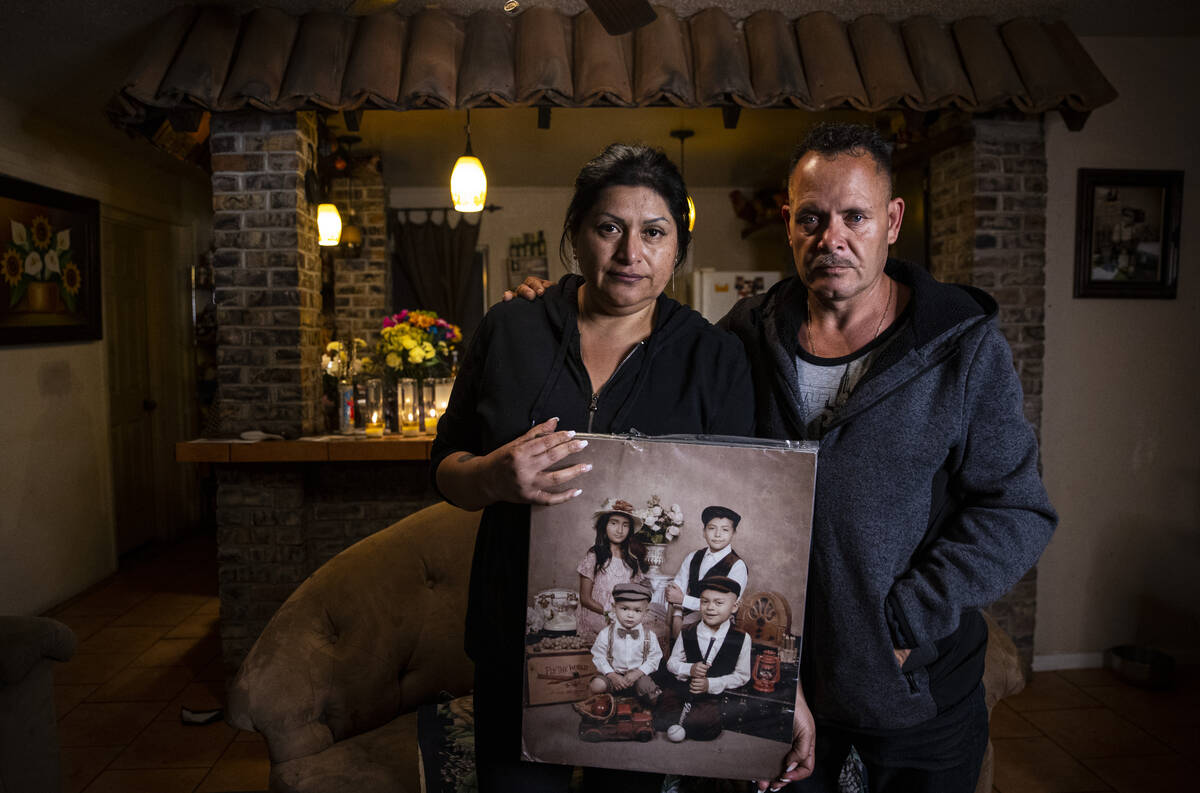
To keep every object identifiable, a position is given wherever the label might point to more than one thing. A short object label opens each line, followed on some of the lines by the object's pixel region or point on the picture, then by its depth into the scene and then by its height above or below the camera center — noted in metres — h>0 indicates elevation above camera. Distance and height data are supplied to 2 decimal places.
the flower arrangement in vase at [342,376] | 3.88 -0.12
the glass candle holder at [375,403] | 3.94 -0.25
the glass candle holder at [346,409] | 3.87 -0.27
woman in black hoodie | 1.29 -0.05
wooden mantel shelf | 3.41 -0.44
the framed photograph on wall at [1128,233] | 3.68 +0.59
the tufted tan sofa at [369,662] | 1.90 -0.82
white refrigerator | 6.70 +0.56
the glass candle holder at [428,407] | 4.03 -0.28
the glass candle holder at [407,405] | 3.95 -0.26
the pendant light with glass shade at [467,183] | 4.32 +0.95
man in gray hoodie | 1.26 -0.23
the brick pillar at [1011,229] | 3.53 +0.58
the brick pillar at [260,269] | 3.45 +0.37
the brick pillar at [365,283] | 6.91 +0.63
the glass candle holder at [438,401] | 4.04 -0.25
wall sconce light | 5.26 +0.87
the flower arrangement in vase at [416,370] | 3.96 -0.08
